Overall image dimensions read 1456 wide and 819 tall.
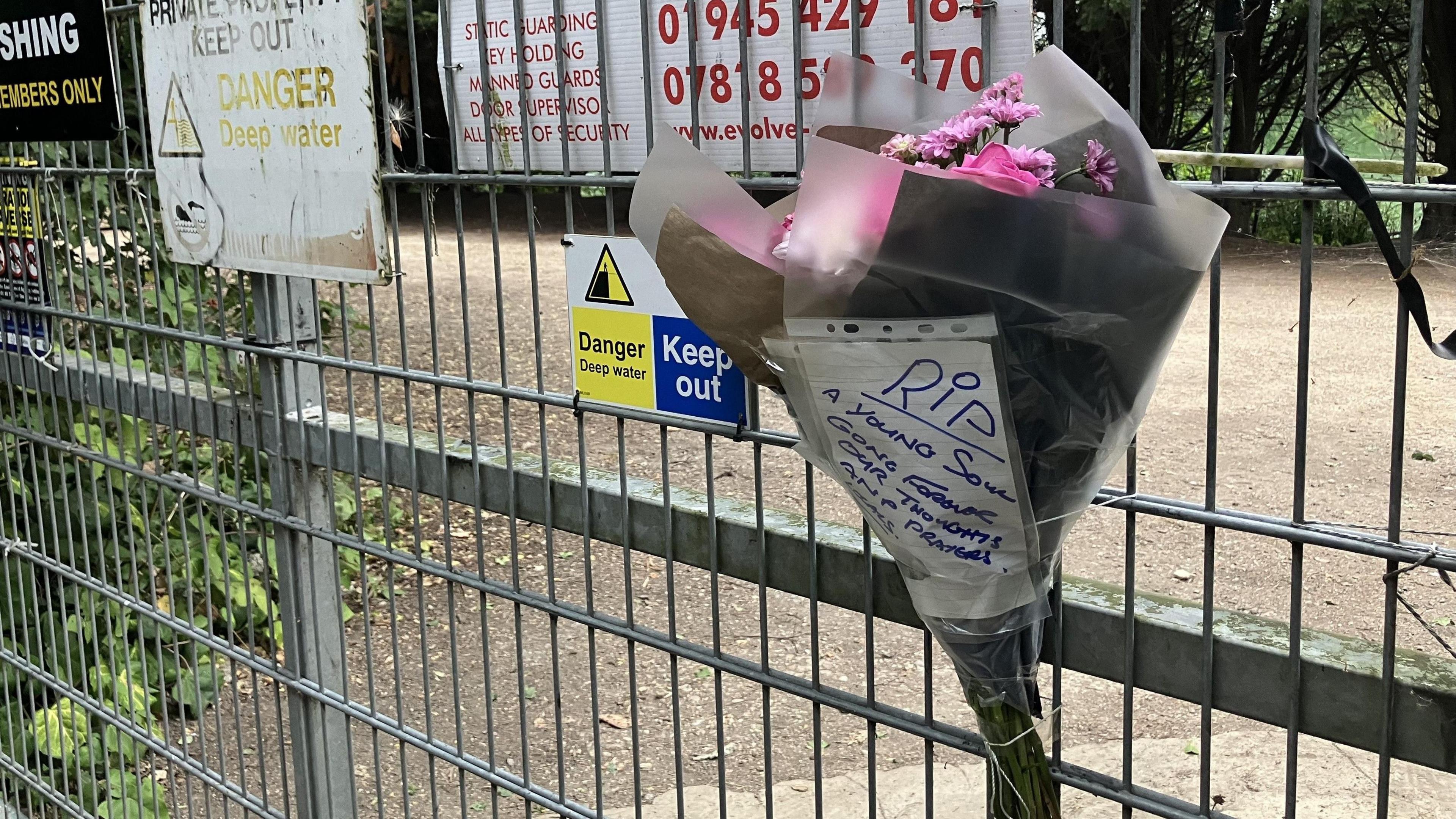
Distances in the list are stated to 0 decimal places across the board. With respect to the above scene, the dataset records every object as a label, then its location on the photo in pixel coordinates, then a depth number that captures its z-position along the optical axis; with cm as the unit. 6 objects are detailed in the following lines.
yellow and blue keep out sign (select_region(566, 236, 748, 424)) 200
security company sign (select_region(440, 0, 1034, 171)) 168
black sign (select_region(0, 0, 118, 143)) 319
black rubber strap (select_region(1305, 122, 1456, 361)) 133
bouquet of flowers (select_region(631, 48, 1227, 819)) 134
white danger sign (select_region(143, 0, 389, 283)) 246
